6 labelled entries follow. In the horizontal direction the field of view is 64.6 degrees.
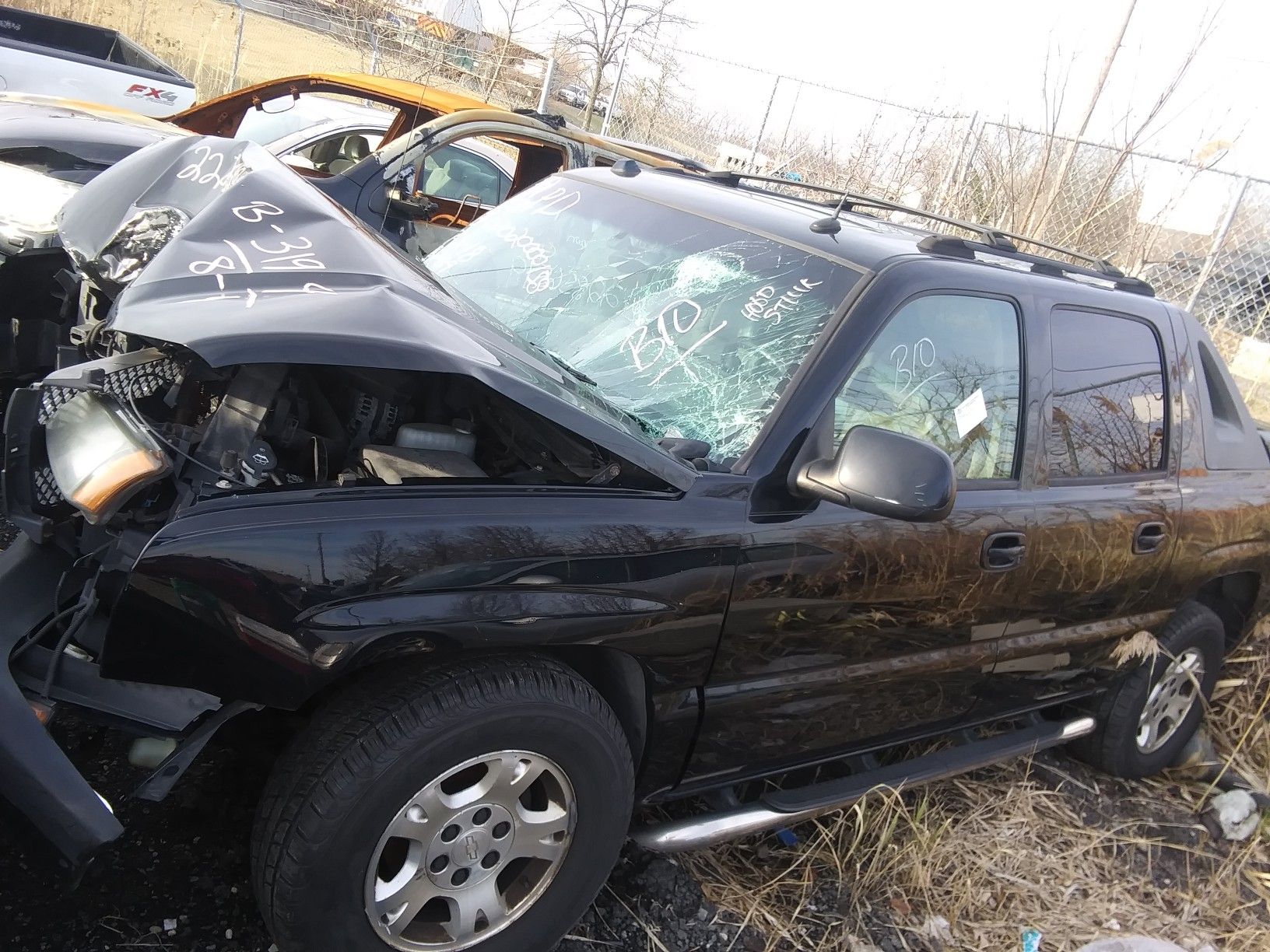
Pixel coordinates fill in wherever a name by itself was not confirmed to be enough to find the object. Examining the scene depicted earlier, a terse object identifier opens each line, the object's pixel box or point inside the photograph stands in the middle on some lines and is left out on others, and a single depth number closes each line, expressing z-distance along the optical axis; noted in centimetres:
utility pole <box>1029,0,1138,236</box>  682
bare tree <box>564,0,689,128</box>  1344
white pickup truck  732
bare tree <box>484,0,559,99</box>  1328
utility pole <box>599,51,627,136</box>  1255
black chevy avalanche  187
